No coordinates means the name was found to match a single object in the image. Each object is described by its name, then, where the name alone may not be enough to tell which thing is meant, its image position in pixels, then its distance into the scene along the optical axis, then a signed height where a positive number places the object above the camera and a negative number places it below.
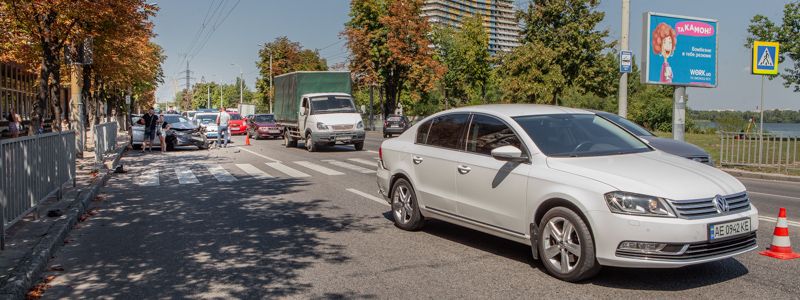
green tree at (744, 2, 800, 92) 48.62 +6.43
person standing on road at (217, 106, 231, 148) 26.19 -0.28
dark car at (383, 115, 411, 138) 42.38 -0.60
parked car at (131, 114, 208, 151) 25.75 -0.79
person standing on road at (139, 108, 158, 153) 25.05 -0.47
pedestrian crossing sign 17.38 +1.58
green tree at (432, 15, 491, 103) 72.50 +6.37
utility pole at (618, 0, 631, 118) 18.45 +1.18
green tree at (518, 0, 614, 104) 58.03 +7.15
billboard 20.12 +2.13
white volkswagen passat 4.95 -0.64
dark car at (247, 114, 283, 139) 35.62 -0.60
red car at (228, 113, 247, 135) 44.03 -0.73
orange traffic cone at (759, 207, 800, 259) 6.13 -1.19
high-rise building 186.18 +30.94
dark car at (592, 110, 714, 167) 11.02 -0.50
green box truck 22.75 -0.01
